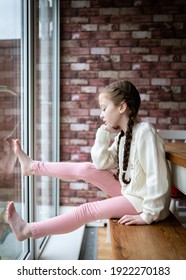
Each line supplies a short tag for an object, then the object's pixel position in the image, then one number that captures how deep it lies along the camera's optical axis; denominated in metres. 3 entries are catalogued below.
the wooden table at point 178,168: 0.83
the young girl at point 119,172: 0.85
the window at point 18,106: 1.04
